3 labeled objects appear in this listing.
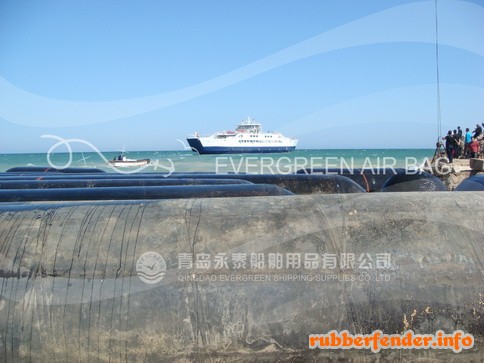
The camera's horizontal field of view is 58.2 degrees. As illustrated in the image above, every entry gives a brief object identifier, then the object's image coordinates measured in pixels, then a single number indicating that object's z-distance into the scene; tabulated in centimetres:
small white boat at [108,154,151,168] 3243
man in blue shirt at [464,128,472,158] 1566
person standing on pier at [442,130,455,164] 1489
